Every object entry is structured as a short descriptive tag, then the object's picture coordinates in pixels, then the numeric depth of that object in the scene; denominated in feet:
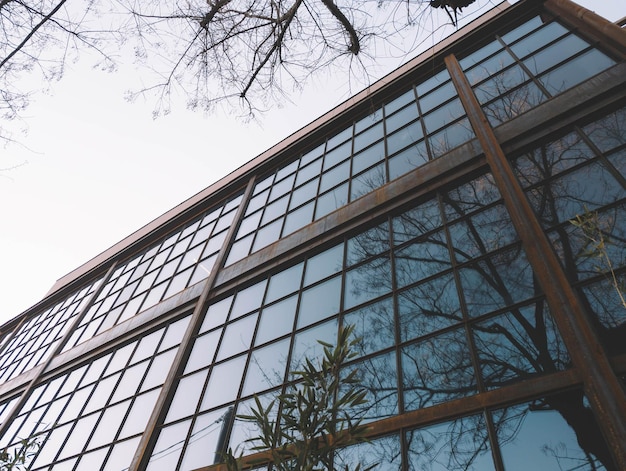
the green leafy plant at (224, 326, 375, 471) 8.30
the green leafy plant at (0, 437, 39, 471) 23.36
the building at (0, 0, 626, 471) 9.74
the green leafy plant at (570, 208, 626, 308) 9.59
